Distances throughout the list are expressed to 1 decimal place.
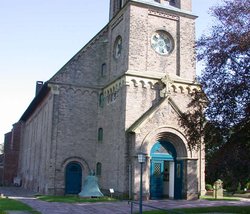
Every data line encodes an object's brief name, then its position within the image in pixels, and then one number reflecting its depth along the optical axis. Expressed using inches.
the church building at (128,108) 1042.7
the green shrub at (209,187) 1586.4
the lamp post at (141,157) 697.6
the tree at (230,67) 679.7
